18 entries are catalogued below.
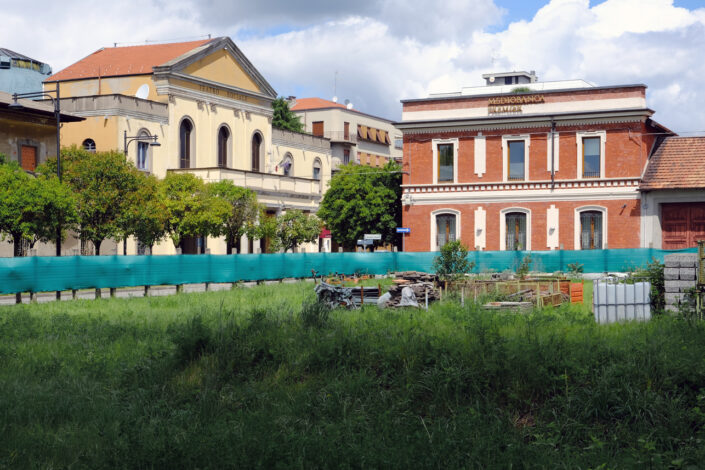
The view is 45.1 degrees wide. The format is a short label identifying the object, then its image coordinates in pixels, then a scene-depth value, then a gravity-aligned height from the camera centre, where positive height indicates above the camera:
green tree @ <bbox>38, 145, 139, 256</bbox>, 35.91 +2.65
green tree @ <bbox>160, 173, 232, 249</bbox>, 42.81 +2.15
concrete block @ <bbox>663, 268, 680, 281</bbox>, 17.64 -0.51
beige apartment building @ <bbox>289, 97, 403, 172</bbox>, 91.00 +13.31
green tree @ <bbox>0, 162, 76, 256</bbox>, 30.78 +1.61
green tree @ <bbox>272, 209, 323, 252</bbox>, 50.75 +1.16
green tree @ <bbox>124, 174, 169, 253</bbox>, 36.91 +1.59
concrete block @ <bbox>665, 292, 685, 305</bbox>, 17.70 -1.02
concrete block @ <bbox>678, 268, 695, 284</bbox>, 17.45 -0.51
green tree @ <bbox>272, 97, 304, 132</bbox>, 86.00 +13.57
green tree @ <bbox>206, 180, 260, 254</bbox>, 46.25 +2.30
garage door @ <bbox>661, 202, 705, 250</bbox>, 42.00 +1.25
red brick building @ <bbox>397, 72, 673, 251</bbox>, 42.97 +4.34
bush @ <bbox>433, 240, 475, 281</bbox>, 27.97 -0.45
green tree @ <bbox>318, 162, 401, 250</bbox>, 53.22 +2.90
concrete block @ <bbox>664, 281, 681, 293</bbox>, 17.73 -0.79
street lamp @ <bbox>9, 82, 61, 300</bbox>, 33.69 +3.77
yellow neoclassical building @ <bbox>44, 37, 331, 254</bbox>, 52.47 +8.93
